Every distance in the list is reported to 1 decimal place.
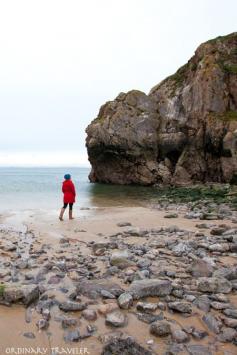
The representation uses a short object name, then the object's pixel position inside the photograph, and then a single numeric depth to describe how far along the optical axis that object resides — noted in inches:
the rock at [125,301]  217.5
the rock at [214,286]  239.8
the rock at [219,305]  215.3
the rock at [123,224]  557.6
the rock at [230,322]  193.4
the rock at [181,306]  211.5
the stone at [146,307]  212.8
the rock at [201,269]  276.5
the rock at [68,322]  194.4
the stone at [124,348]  165.9
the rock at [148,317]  202.2
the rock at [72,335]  181.3
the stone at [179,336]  181.6
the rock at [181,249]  345.1
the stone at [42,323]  192.0
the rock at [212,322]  191.8
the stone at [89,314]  203.6
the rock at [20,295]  217.6
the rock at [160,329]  186.2
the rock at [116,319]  196.9
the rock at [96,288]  236.2
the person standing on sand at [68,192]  659.4
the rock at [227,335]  181.6
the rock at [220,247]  351.3
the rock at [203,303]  216.1
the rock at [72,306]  213.4
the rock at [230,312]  204.4
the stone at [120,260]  303.5
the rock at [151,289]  232.4
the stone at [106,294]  232.5
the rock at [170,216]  656.4
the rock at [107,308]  211.0
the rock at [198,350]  169.5
